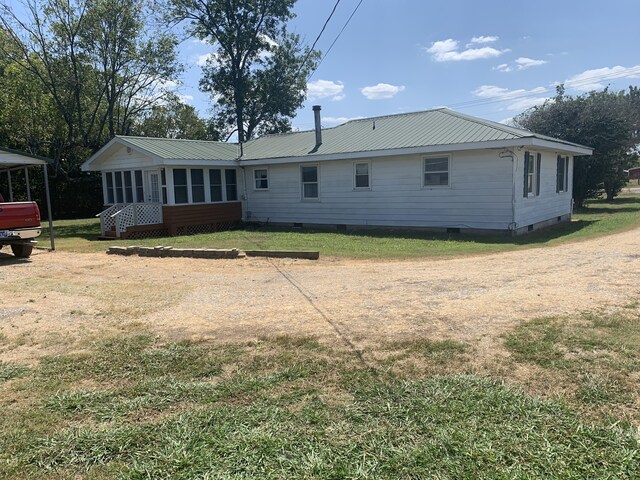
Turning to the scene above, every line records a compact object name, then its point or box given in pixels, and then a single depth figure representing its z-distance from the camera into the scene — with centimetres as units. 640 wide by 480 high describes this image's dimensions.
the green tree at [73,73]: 2162
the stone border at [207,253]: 1113
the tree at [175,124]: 3271
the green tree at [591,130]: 2400
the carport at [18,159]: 1182
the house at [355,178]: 1462
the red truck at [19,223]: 1102
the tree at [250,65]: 3356
